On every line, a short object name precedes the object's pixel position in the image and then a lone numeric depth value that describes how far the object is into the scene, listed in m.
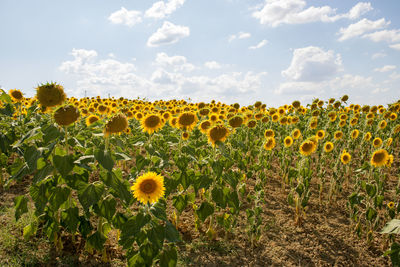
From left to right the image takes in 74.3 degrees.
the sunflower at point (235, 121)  3.89
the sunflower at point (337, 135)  6.25
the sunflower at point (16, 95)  6.45
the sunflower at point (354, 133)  6.29
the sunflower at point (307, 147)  4.70
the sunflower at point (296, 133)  6.10
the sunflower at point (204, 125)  4.05
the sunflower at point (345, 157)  5.17
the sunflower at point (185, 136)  4.53
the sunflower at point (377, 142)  5.34
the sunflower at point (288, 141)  5.93
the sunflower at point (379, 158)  4.16
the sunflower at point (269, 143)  5.55
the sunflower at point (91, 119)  4.65
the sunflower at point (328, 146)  5.56
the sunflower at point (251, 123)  6.03
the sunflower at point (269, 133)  6.17
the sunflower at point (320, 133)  6.81
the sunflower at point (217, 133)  3.33
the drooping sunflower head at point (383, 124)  6.57
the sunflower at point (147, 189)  2.55
